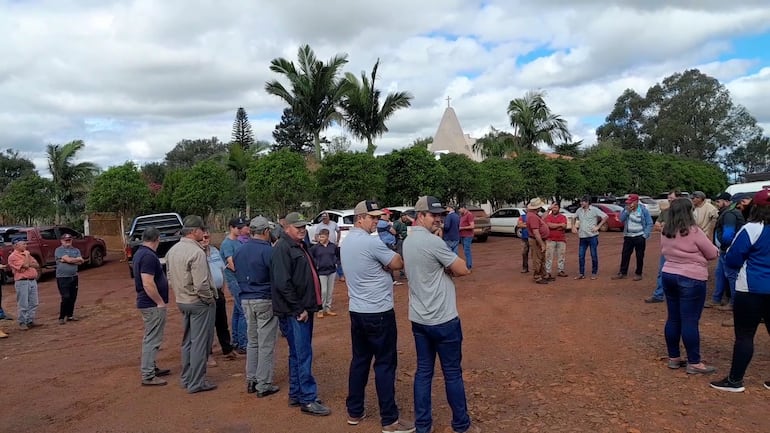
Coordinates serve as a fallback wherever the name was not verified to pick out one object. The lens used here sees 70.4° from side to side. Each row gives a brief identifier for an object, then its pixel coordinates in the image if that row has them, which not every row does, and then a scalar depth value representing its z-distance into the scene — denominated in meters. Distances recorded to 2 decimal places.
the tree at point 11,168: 42.66
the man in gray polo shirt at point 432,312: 4.09
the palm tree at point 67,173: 24.22
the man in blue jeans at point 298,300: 4.86
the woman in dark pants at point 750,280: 4.70
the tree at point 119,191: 19.42
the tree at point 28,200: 21.92
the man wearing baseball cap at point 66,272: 9.35
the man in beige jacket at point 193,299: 5.59
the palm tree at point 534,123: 31.08
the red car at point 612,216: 22.77
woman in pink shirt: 5.22
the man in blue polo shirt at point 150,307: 5.91
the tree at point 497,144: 32.97
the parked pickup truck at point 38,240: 15.41
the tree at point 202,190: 19.94
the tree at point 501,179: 24.50
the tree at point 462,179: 22.03
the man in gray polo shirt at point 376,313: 4.37
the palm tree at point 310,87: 20.95
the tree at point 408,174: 20.30
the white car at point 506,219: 22.23
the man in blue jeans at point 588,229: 10.84
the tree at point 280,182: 18.03
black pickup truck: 13.41
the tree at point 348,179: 18.77
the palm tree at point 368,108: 22.78
